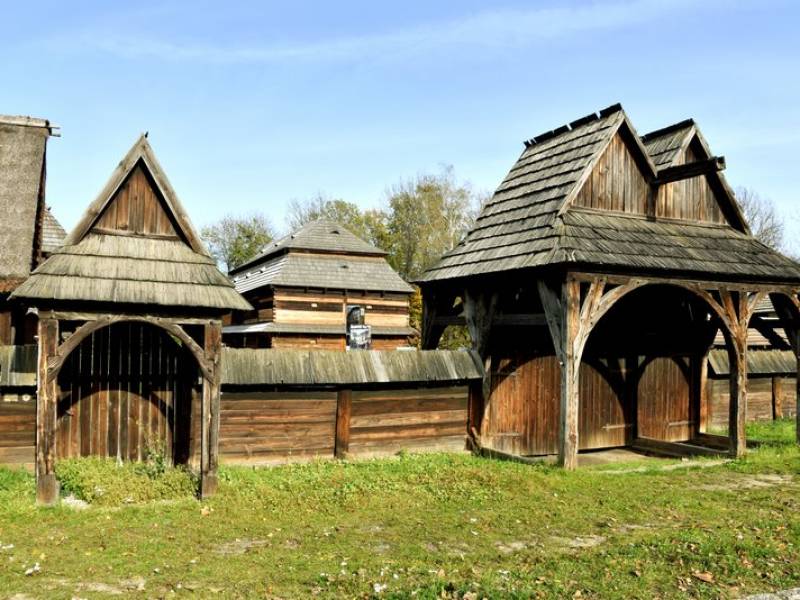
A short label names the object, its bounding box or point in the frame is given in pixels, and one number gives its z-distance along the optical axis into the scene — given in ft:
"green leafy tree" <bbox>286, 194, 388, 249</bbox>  176.76
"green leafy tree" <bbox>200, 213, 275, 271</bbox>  191.42
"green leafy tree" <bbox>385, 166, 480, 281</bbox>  169.17
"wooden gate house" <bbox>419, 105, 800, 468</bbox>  45.14
